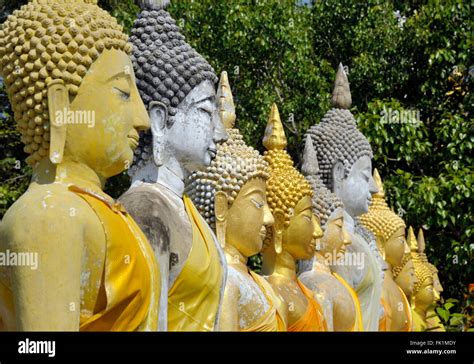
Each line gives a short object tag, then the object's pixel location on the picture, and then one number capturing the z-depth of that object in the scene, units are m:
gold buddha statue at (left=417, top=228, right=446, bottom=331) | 14.82
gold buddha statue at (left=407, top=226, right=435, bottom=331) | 14.73
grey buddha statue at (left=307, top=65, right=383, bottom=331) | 11.20
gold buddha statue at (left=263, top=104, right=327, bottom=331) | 9.30
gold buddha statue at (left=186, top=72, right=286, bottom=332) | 8.12
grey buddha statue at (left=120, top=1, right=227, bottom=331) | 6.60
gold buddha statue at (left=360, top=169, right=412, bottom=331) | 12.51
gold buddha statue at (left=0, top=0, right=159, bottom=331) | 5.35
